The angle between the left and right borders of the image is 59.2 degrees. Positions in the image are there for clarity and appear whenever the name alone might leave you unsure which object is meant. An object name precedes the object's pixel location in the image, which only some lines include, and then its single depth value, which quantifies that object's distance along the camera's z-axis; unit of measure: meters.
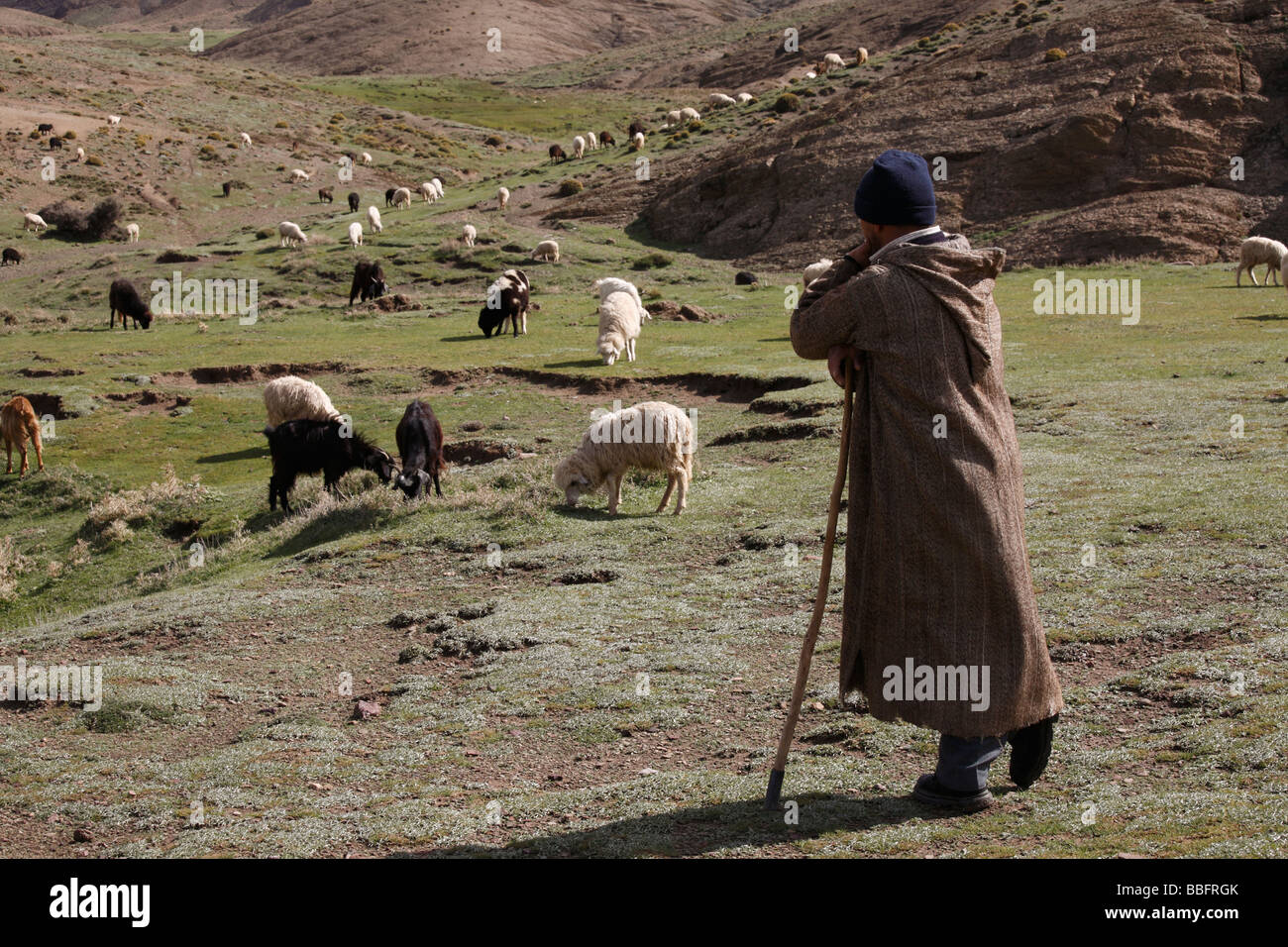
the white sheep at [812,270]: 26.78
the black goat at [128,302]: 33.97
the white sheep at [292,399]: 19.36
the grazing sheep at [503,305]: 30.78
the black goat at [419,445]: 15.01
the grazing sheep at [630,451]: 13.21
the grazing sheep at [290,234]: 47.38
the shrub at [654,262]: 46.10
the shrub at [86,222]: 53.12
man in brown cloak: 4.93
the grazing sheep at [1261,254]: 29.72
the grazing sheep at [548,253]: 44.09
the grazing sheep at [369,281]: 37.34
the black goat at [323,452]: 16.11
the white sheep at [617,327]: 25.61
